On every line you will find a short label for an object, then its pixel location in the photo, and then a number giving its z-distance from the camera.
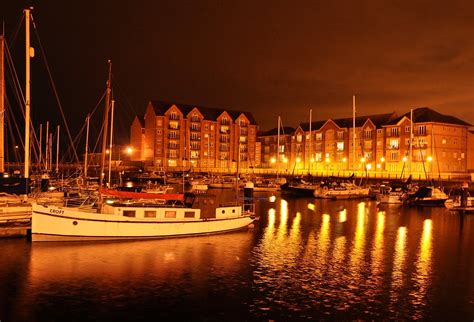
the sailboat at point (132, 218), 30.81
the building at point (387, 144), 100.19
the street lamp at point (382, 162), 111.38
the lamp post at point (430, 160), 97.39
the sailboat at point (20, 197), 33.72
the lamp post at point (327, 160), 127.00
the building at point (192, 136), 129.12
